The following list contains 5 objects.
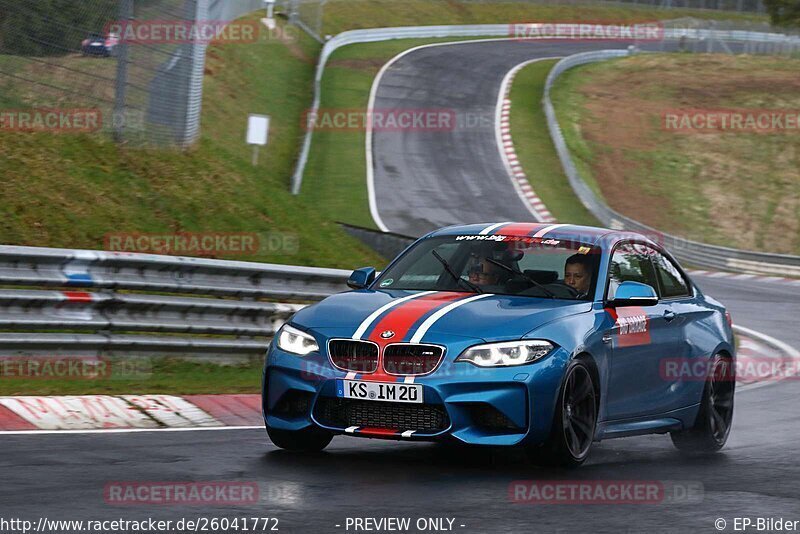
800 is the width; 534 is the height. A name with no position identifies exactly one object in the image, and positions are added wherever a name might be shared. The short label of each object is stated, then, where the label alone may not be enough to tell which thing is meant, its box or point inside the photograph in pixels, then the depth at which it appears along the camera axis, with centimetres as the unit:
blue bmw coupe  1475
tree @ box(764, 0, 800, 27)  10262
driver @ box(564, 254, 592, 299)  1694
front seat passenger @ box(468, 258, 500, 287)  1700
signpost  5300
